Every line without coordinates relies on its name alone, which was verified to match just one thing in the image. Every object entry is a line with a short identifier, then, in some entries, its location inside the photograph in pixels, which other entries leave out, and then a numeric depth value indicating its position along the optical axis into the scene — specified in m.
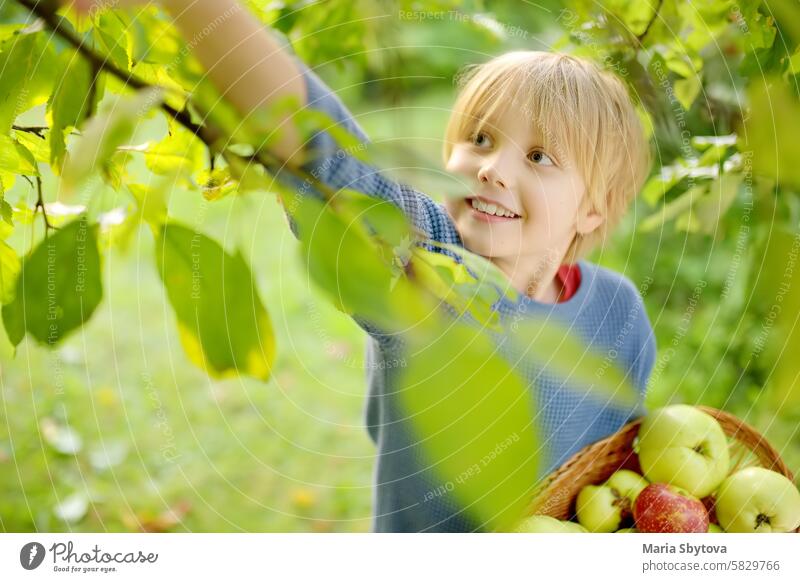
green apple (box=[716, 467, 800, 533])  0.53
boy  0.47
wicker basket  0.52
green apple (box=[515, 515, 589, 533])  0.51
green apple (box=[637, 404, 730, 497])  0.53
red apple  0.51
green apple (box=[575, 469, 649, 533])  0.52
